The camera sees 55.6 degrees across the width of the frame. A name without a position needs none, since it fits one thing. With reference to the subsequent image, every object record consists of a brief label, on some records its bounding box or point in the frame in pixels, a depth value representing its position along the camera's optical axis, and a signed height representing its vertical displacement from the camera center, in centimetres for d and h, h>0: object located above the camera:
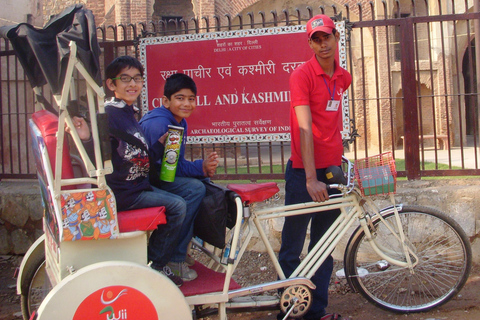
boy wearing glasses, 268 +6
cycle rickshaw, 241 -40
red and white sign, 492 +110
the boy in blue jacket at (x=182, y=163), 289 +8
